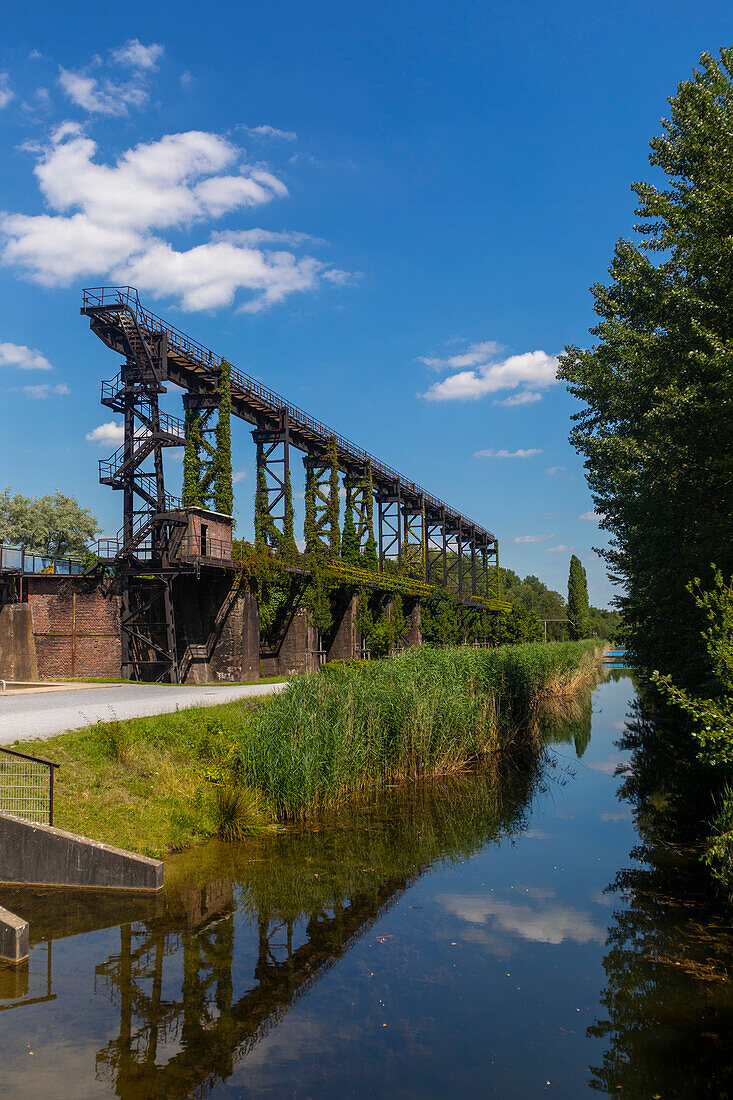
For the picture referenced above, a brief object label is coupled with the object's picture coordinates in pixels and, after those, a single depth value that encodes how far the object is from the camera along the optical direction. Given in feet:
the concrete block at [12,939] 24.45
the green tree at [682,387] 43.06
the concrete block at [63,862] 30.58
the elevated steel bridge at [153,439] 97.60
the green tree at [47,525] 204.54
